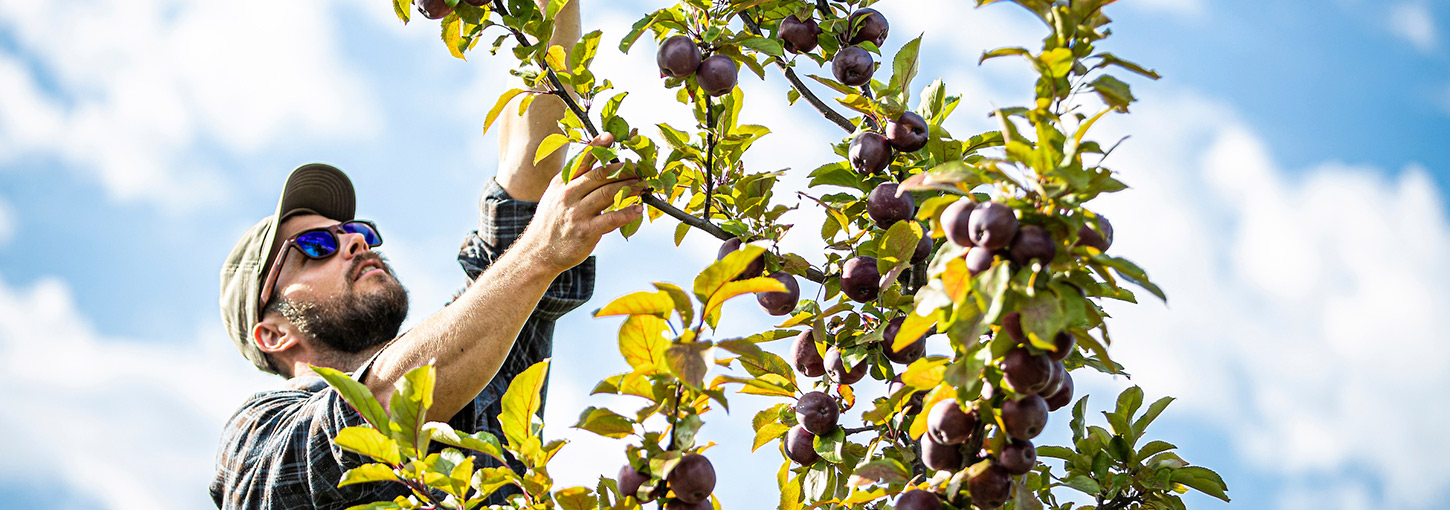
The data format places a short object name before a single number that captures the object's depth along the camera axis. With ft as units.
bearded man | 7.66
